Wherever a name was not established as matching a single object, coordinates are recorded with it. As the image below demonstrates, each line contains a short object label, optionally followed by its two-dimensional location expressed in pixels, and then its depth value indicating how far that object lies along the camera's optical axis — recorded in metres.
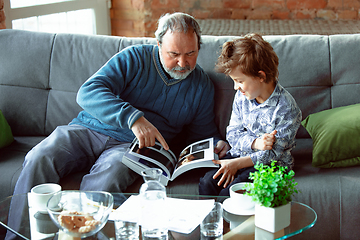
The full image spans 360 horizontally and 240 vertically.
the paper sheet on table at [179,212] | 1.13
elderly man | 1.61
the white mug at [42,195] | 1.18
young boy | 1.55
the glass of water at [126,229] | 1.09
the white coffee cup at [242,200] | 1.19
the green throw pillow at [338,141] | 1.63
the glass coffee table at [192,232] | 1.09
